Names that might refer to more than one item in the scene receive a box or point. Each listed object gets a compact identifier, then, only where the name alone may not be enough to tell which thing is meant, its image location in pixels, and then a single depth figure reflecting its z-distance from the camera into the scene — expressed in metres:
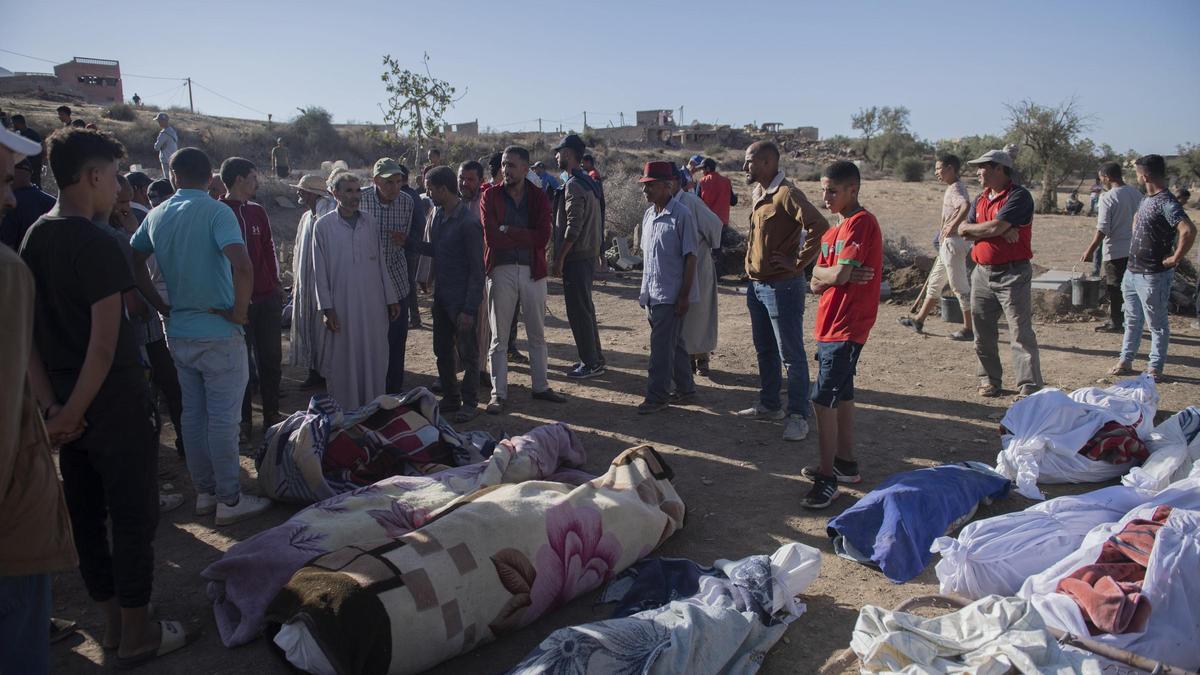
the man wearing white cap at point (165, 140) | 16.41
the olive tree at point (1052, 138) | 29.25
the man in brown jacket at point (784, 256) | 5.31
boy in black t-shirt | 2.78
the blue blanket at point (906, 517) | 3.66
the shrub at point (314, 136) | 33.66
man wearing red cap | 5.89
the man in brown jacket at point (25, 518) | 1.90
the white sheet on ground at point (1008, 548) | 3.36
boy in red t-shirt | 4.22
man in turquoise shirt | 4.03
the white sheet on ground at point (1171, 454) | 4.21
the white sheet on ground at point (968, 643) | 2.65
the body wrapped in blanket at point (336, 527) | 3.28
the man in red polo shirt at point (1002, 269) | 6.09
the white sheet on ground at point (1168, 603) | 2.81
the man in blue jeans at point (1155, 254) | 6.41
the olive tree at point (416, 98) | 18.70
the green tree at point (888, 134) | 44.91
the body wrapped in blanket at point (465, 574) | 2.78
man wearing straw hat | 6.03
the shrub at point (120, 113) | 29.61
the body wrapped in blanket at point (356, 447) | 4.44
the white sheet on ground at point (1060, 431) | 4.60
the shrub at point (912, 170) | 37.38
